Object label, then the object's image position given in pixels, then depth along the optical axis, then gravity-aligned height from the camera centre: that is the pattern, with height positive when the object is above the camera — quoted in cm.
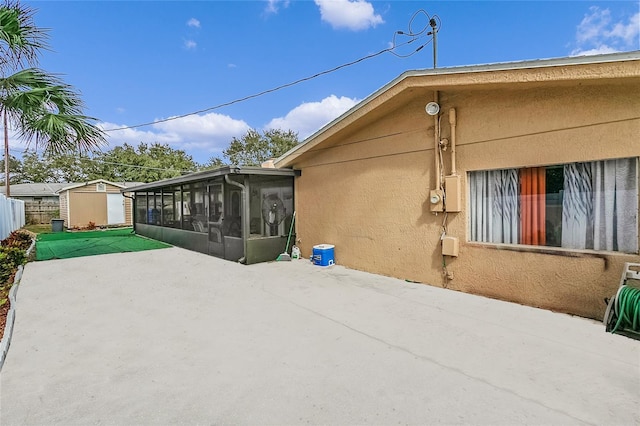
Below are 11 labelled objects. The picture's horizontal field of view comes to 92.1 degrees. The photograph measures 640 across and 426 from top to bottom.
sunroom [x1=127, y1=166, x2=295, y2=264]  794 -18
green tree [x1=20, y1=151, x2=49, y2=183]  3150 +389
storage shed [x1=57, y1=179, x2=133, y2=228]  1788 +13
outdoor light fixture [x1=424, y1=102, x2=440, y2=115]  529 +162
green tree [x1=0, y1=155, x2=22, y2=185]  3206 +392
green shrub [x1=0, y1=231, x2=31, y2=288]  607 -118
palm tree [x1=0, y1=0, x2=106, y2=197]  485 +185
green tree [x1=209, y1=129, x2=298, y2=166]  2889 +569
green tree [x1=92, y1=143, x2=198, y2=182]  2923 +415
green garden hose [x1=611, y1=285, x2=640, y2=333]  340 -122
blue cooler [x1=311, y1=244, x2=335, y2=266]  744 -124
